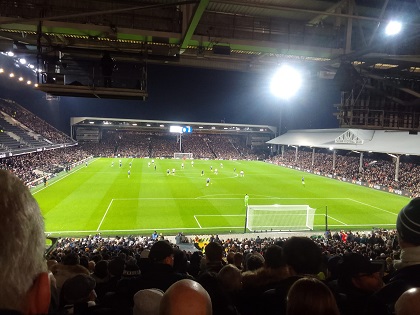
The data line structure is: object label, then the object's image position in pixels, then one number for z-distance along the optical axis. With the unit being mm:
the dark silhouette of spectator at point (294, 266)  2877
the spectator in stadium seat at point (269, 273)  3959
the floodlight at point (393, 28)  9410
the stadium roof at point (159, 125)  77794
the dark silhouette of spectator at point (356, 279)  3000
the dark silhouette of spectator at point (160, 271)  4035
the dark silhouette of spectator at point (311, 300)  1906
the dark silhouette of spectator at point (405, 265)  2521
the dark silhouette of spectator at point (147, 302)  2762
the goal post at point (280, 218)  23734
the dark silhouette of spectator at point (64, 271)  4395
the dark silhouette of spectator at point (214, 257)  5609
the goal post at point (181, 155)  78250
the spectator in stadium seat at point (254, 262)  5836
